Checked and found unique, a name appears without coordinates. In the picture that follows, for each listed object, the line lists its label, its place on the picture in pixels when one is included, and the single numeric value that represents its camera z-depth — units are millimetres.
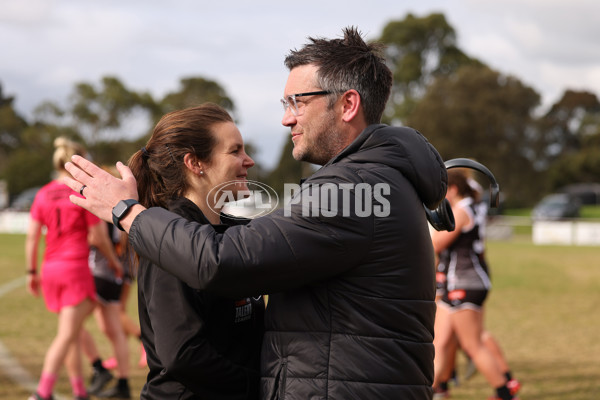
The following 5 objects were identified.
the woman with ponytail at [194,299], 2211
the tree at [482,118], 46406
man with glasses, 1944
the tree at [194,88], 55647
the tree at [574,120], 66619
